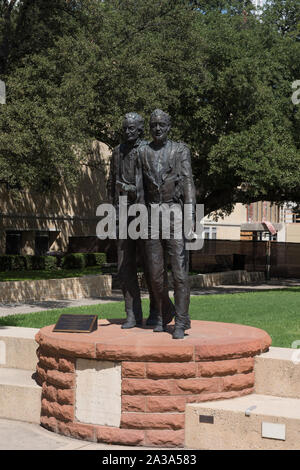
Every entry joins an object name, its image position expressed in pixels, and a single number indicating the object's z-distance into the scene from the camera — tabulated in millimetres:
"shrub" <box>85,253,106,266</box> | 33750
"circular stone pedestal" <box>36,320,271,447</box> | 6812
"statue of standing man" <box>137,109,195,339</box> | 7945
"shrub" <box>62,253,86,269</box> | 31338
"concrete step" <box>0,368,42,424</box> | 7672
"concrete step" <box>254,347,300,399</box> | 7184
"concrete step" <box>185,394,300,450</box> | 6180
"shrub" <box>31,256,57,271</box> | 30078
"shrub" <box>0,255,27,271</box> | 28516
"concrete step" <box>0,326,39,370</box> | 8679
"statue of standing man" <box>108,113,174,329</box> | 8422
